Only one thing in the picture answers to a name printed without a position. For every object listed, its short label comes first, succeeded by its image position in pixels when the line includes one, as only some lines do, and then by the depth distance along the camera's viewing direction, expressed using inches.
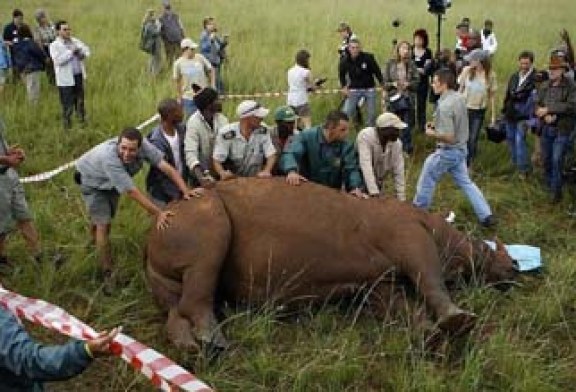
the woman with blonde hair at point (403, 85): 400.8
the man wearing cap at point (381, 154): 267.4
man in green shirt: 258.8
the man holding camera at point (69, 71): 414.3
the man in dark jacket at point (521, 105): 367.9
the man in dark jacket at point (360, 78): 420.2
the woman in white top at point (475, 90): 372.8
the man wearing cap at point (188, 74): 407.2
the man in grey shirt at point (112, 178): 233.5
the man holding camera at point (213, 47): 490.3
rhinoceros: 220.5
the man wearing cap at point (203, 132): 266.5
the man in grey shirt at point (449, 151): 305.4
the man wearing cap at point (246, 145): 263.4
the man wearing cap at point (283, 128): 271.2
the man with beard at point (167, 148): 262.2
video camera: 443.5
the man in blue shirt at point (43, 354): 130.6
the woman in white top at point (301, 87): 409.1
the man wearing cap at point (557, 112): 330.0
